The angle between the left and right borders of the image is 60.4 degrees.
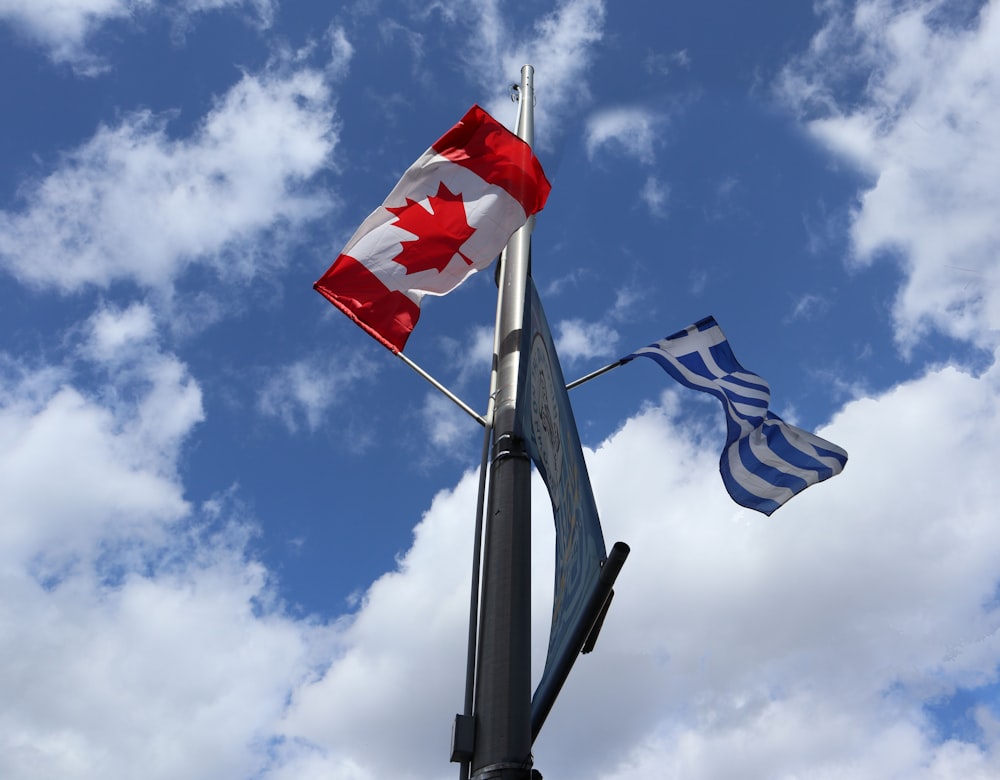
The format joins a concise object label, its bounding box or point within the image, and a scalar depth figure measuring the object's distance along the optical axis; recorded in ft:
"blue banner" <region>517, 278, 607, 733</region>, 21.20
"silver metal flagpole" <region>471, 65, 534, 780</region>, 20.89
